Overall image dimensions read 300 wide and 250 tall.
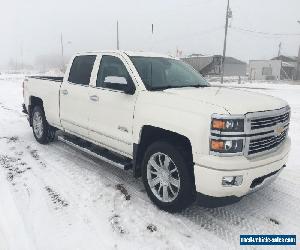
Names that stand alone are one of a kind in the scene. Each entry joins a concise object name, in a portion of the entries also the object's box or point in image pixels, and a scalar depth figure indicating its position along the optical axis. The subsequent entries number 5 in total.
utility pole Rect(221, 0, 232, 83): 26.92
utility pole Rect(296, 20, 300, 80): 34.79
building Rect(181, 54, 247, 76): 36.14
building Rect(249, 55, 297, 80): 38.70
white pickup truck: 2.62
